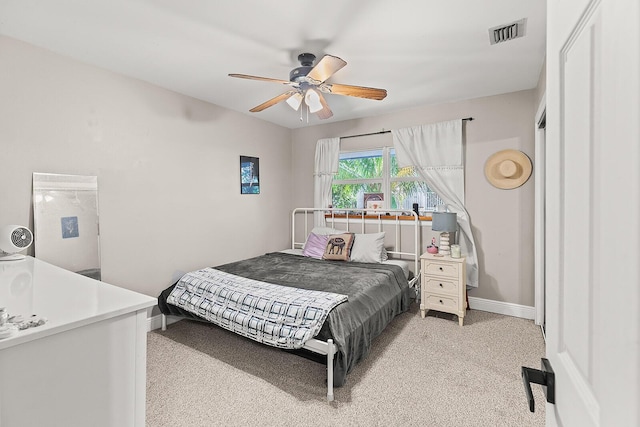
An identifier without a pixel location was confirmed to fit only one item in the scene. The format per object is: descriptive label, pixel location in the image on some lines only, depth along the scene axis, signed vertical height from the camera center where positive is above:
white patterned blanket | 2.17 -0.75
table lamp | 3.40 -0.18
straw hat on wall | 3.38 +0.44
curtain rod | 4.19 +1.05
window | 4.06 +0.36
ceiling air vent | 2.13 +1.26
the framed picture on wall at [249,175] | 4.20 +0.48
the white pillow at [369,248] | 3.79 -0.48
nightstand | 3.24 -0.81
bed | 2.16 -0.69
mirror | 2.43 -0.09
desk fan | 2.04 -0.20
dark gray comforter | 2.17 -0.73
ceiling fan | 2.30 +1.02
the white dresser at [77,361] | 0.86 -0.46
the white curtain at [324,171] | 4.57 +0.58
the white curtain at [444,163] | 3.66 +0.57
